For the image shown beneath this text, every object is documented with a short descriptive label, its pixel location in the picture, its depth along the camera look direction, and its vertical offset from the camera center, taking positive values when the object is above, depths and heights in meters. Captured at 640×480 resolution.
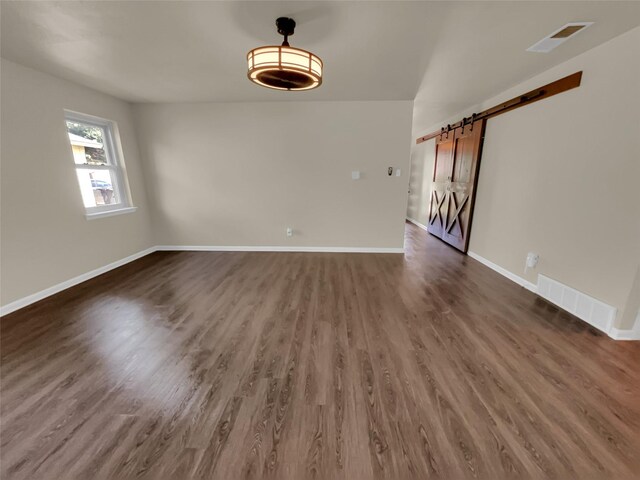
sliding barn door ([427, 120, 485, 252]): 4.11 -0.10
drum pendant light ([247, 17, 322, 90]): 1.67 +0.74
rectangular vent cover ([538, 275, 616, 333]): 2.19 -1.17
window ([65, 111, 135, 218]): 3.31 +0.20
